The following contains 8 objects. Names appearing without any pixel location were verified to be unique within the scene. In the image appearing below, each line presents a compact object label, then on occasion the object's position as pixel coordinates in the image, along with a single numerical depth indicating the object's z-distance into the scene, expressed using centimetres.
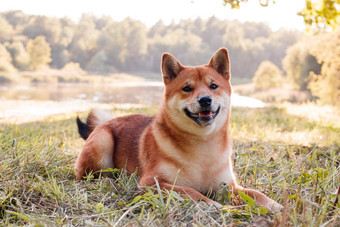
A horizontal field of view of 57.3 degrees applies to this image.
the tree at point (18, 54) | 3114
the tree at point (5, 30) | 3288
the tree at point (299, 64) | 1924
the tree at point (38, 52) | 3278
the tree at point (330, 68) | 1098
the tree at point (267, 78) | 2489
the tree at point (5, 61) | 2828
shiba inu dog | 266
